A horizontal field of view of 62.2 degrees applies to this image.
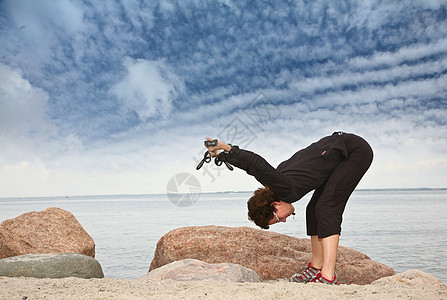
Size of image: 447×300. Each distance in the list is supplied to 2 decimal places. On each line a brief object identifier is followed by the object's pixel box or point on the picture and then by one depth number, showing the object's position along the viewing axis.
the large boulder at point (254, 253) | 5.82
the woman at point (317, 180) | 3.69
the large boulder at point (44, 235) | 6.79
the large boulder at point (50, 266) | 5.17
